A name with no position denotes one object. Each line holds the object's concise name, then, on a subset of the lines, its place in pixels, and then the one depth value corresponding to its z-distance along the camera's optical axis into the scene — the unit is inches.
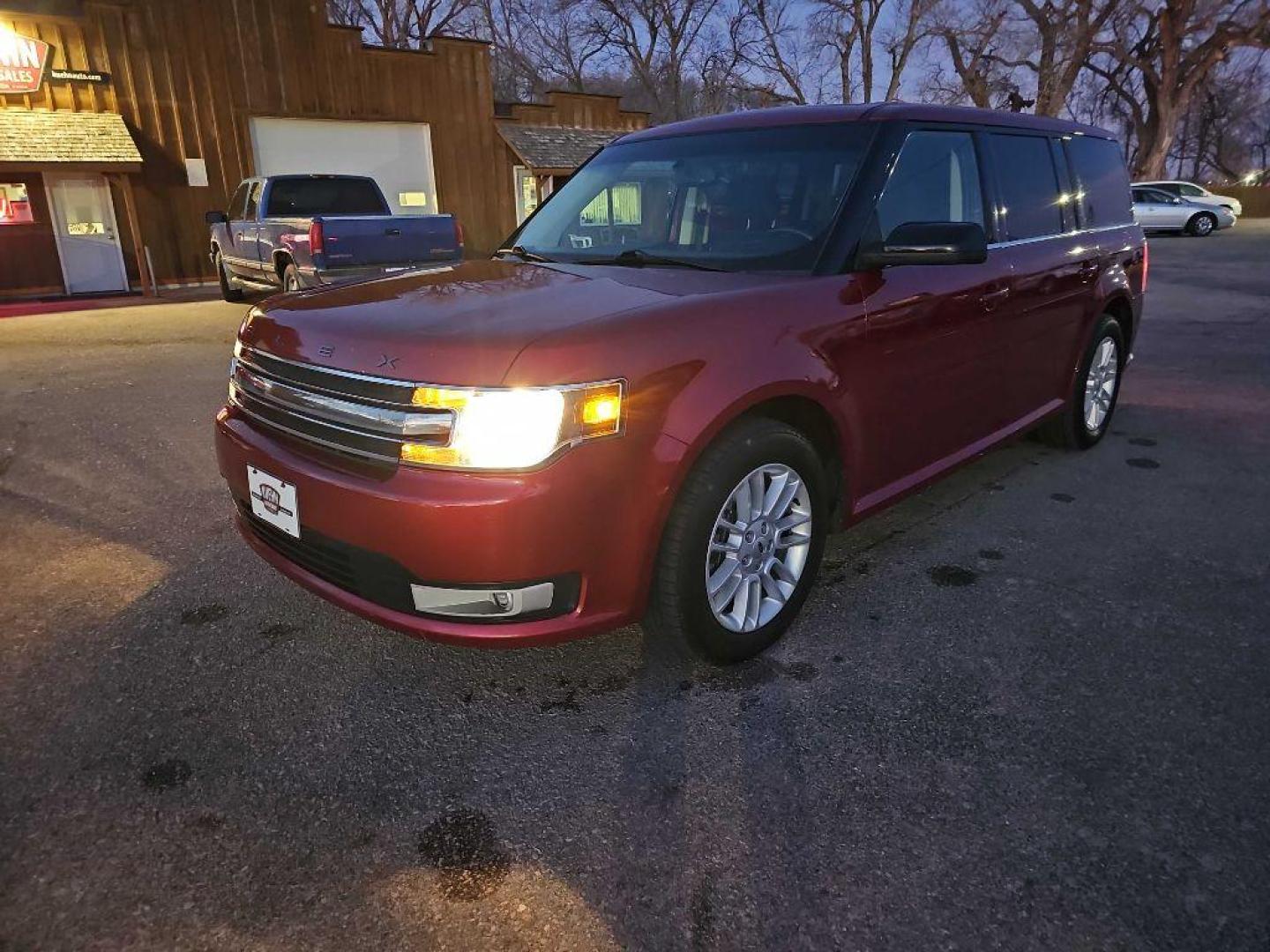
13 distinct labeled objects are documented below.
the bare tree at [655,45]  1667.7
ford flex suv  87.6
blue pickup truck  391.5
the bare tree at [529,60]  1713.8
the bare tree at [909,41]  1471.5
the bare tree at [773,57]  1589.6
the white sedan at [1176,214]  1049.5
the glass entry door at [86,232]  630.5
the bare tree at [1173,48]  1421.0
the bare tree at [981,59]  1521.9
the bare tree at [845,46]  1517.0
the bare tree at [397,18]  1530.5
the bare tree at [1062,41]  1418.6
